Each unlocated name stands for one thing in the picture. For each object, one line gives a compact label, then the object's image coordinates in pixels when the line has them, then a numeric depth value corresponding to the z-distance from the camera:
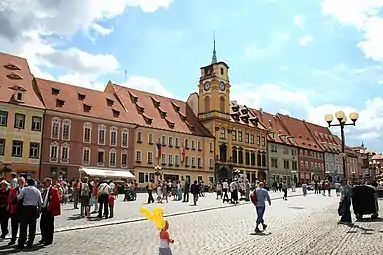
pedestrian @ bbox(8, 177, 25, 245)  12.23
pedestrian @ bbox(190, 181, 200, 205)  31.60
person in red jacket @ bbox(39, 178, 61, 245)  12.50
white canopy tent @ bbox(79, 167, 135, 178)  48.58
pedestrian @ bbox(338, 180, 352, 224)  18.47
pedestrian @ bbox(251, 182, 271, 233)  15.85
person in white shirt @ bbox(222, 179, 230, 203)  34.45
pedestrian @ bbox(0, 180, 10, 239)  13.32
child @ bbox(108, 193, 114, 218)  20.83
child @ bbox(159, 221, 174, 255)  7.38
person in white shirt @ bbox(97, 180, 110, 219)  20.00
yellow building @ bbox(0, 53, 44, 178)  44.75
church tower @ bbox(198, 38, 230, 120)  72.44
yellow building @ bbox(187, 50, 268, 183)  71.94
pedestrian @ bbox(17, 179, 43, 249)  11.84
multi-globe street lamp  20.14
